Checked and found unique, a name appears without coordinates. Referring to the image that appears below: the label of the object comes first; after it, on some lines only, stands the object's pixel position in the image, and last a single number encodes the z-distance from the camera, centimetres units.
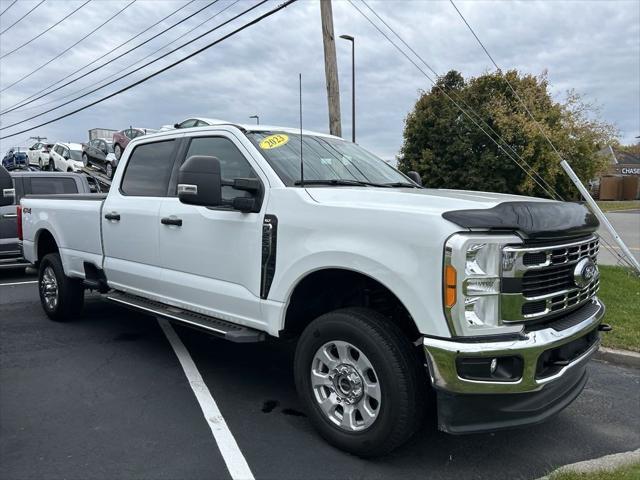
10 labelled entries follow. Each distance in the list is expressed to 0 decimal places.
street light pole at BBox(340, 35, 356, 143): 2003
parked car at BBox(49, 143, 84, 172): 2205
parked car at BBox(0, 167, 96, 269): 937
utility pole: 1143
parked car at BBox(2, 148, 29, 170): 3143
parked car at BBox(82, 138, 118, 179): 1839
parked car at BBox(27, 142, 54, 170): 2630
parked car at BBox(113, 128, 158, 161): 1745
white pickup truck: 276
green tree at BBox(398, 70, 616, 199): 2717
